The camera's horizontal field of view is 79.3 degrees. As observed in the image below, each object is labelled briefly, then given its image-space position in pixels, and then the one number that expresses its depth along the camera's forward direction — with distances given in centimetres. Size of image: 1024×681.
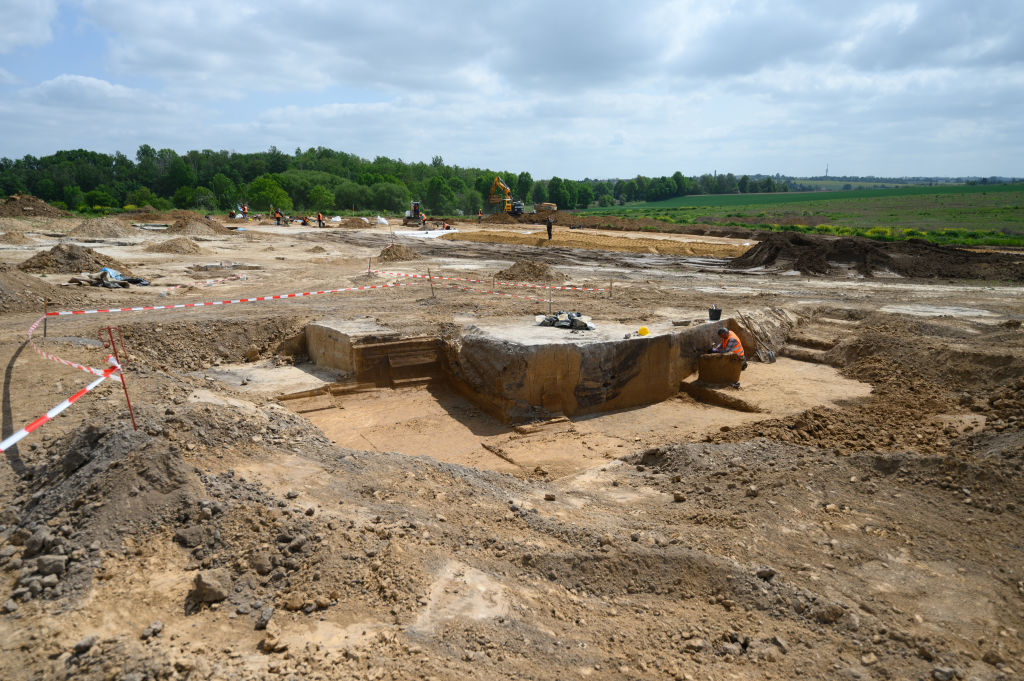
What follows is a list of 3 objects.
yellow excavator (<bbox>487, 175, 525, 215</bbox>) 4831
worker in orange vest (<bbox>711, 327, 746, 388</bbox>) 1186
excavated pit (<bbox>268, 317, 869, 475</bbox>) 963
